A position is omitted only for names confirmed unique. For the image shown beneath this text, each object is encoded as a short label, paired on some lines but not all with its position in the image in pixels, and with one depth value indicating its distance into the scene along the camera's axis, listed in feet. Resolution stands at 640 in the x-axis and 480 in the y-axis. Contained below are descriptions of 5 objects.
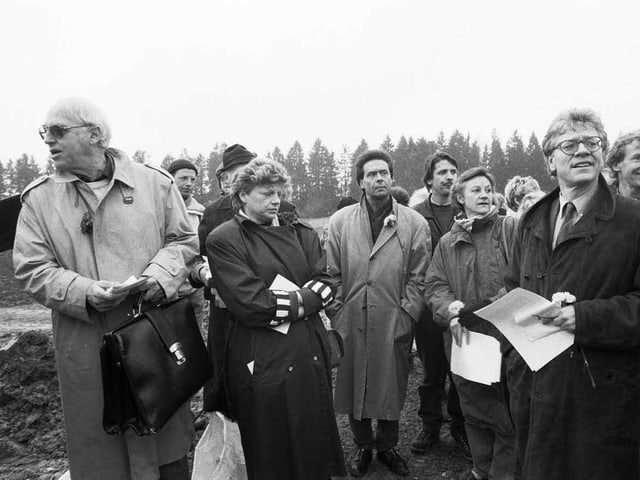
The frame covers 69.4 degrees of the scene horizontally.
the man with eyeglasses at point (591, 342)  7.09
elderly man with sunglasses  8.72
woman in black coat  9.66
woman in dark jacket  11.12
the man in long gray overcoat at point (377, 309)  12.74
